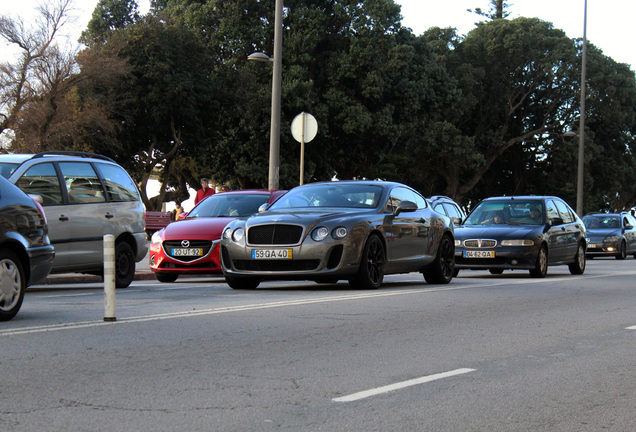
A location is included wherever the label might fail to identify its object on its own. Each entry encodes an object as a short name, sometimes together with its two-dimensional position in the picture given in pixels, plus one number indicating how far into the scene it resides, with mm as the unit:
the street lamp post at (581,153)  40781
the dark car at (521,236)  17969
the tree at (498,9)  74500
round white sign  20781
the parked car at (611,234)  33531
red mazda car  15672
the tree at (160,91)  41594
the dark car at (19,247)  8805
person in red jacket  23259
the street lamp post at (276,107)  22000
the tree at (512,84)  56906
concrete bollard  8859
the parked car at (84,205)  12844
